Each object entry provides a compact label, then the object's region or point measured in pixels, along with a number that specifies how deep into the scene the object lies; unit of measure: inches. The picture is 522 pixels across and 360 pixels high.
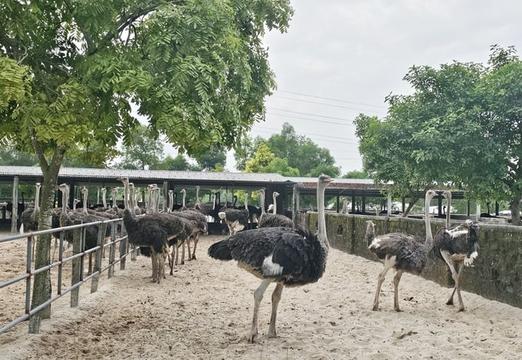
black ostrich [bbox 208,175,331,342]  228.4
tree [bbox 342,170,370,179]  2351.1
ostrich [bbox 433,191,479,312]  303.0
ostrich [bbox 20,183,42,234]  547.3
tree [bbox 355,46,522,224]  512.7
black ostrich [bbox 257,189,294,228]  534.0
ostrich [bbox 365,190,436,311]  302.2
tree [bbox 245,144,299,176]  1844.2
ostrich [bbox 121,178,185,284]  381.7
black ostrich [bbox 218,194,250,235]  710.1
